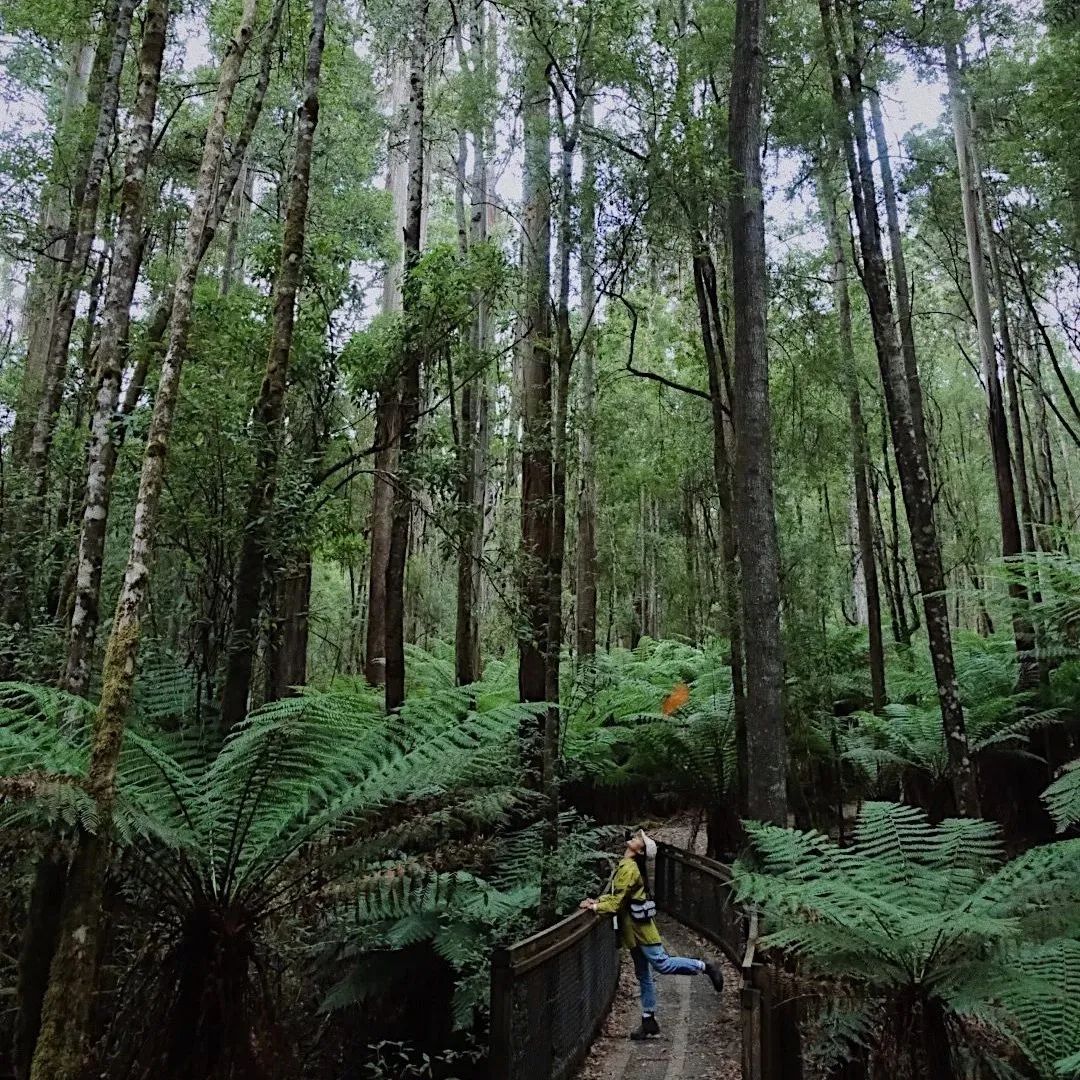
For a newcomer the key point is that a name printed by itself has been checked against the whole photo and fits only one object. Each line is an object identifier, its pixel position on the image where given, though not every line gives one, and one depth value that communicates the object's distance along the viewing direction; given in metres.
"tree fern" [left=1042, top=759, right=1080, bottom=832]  4.73
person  5.88
